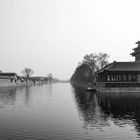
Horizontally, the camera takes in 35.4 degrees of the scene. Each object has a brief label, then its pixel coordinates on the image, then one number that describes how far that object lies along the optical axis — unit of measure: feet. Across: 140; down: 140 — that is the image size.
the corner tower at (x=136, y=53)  251.39
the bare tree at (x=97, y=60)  395.20
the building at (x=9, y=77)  430.53
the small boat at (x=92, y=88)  240.69
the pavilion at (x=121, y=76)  197.67
